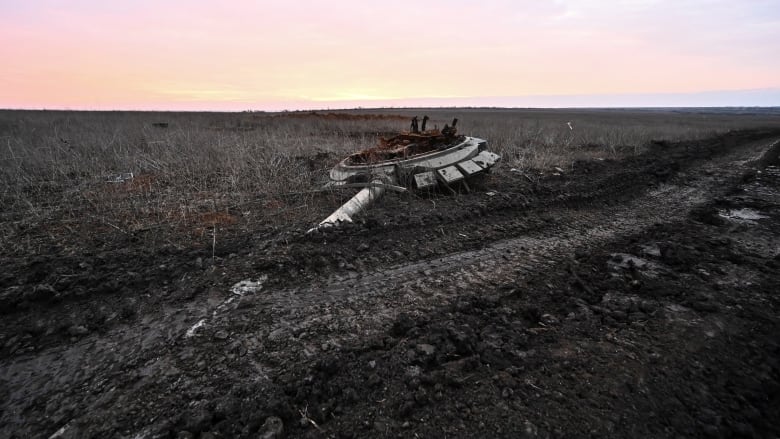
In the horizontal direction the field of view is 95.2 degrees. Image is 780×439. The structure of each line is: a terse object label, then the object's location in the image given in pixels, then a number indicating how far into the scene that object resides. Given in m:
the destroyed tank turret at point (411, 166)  5.30
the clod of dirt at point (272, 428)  1.63
